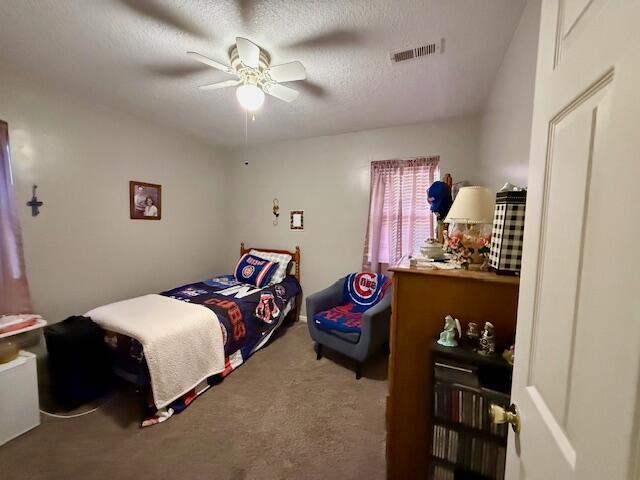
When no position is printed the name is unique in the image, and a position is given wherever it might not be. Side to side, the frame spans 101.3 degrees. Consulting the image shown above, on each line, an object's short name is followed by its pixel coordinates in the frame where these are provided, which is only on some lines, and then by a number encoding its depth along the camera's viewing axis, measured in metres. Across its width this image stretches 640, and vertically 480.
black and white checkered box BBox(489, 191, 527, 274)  1.00
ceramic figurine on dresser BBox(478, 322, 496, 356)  1.06
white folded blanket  1.80
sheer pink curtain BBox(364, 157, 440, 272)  2.86
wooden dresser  1.12
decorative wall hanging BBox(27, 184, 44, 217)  2.11
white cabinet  1.60
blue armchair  2.21
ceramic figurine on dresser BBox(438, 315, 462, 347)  1.13
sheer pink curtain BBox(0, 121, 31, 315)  1.92
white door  0.34
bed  1.85
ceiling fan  1.54
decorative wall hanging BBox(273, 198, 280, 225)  3.67
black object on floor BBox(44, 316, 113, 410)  1.84
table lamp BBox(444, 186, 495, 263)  1.24
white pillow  3.35
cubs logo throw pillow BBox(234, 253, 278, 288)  3.30
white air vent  1.60
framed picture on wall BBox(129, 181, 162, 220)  2.79
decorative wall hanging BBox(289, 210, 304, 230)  3.53
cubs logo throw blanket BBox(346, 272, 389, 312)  2.84
